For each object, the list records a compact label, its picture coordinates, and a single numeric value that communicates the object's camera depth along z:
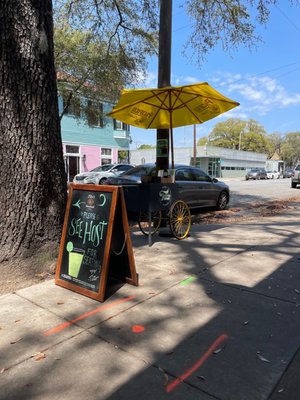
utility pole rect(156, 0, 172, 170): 7.22
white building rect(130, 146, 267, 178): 46.59
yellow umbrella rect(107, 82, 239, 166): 6.34
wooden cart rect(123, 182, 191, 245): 5.88
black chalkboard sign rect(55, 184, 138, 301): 3.81
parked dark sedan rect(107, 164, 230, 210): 9.65
